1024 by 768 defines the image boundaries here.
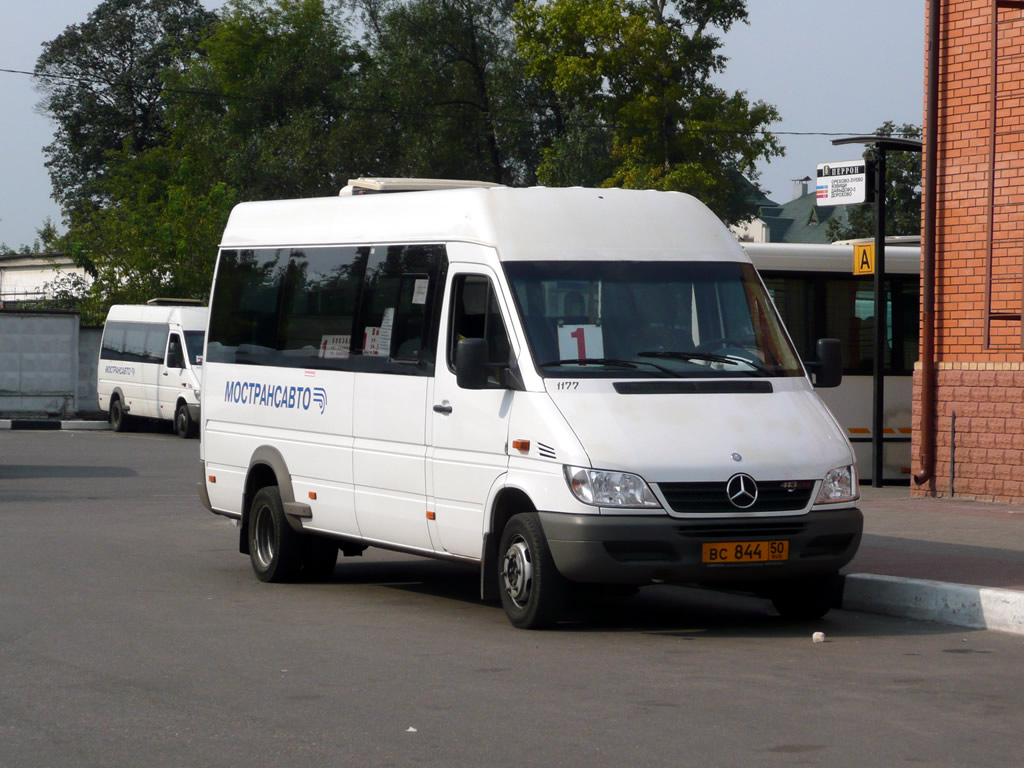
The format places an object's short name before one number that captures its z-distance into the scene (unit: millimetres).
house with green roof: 104312
